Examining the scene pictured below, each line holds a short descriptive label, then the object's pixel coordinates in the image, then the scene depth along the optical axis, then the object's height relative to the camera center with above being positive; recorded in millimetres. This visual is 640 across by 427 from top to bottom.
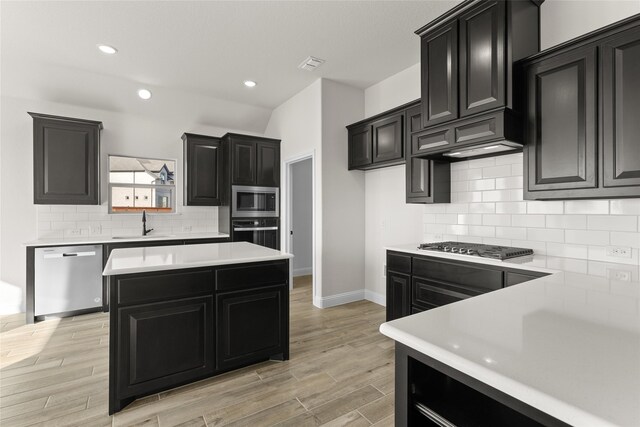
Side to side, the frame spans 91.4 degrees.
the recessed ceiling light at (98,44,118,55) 3295 +1761
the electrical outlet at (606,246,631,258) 2068 -267
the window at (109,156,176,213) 4598 +429
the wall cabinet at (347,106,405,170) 3555 +880
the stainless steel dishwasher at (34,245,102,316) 3627 -794
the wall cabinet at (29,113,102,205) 3844 +670
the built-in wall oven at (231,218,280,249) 4738 -291
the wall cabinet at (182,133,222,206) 4816 +673
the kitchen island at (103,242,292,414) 1996 -731
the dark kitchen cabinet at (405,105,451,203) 3139 +356
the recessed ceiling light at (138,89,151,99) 4319 +1662
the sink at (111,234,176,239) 4372 -338
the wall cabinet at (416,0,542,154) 2238 +1129
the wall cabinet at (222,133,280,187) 4727 +825
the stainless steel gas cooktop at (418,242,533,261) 2281 -298
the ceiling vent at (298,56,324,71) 3594 +1762
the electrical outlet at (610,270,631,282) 1615 -346
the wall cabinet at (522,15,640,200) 1821 +610
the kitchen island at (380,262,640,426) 573 -331
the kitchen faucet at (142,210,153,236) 4645 -184
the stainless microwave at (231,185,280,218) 4734 +177
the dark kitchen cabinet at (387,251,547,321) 2201 -551
